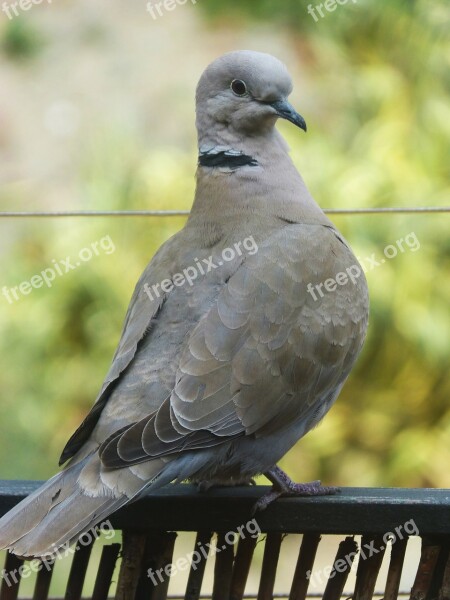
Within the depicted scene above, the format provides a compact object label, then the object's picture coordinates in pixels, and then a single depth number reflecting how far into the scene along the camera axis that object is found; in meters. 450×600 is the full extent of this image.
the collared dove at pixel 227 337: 4.36
